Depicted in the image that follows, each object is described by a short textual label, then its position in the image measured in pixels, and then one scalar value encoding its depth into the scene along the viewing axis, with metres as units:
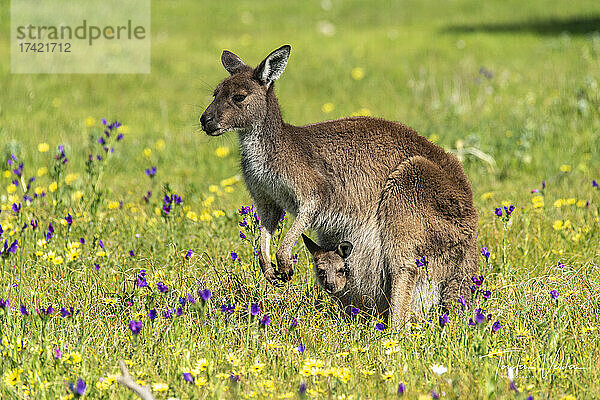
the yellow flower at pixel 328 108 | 21.31
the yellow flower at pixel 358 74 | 24.64
